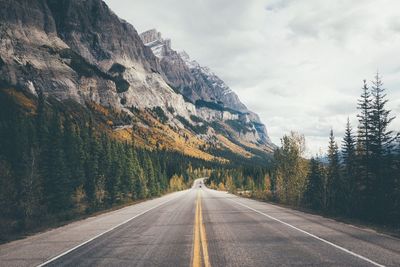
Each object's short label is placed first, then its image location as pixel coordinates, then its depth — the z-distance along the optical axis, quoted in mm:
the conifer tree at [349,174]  22328
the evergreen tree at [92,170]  53662
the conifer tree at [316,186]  30911
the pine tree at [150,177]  71250
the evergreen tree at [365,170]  20297
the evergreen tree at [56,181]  39031
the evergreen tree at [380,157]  19016
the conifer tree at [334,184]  25808
